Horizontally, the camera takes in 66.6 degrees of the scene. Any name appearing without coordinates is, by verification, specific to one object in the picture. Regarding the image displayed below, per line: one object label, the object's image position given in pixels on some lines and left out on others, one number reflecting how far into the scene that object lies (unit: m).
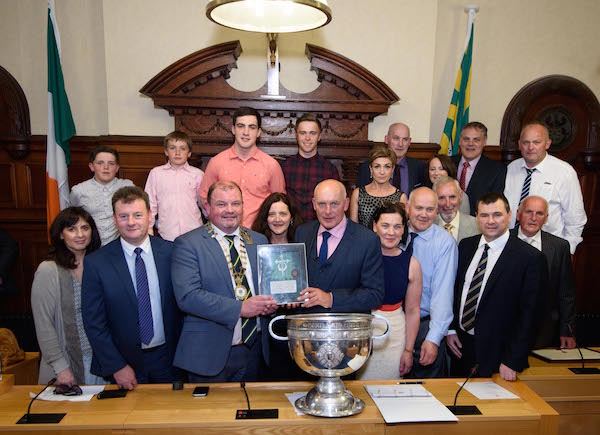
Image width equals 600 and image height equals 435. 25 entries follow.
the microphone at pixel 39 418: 1.76
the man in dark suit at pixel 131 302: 2.23
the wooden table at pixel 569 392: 2.41
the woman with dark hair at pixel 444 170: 3.65
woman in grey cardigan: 2.40
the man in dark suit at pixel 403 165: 3.96
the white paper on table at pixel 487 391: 2.01
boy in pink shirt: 3.83
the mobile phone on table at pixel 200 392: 2.00
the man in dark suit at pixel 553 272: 3.10
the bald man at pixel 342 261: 2.38
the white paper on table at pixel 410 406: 1.78
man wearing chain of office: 2.18
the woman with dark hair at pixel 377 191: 3.28
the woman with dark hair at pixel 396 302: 2.59
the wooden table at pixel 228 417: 1.75
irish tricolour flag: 4.48
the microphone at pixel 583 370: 2.43
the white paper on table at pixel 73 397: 1.96
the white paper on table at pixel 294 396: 1.92
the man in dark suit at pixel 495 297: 2.38
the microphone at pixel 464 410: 1.83
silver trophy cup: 1.78
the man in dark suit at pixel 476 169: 3.96
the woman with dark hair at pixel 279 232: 2.69
